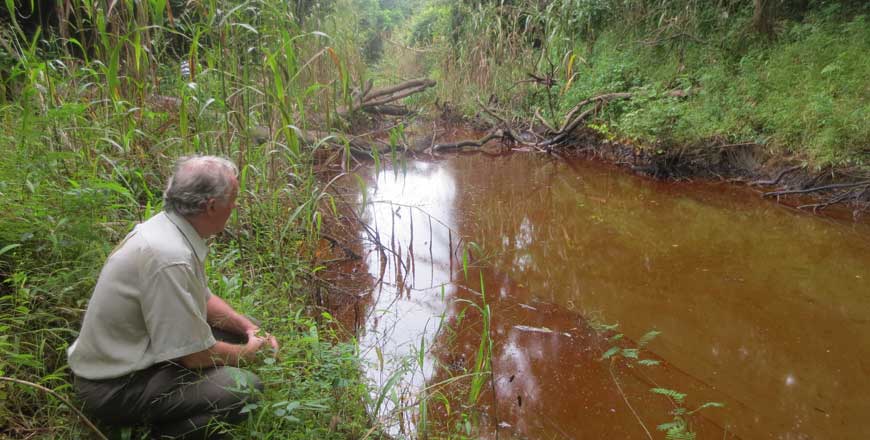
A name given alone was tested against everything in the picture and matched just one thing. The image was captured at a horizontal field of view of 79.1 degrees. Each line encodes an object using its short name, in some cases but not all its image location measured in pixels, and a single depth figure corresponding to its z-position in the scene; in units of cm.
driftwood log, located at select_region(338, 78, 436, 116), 773
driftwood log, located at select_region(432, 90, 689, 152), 727
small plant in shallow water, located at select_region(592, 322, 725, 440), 205
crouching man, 150
